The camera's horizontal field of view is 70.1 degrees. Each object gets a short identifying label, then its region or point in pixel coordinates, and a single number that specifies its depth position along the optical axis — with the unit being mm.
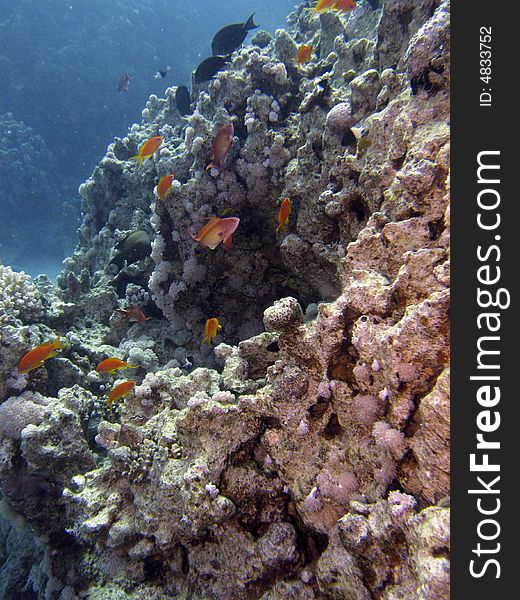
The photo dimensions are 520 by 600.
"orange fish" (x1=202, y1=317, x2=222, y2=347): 3514
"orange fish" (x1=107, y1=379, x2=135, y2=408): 3213
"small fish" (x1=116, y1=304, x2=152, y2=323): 4602
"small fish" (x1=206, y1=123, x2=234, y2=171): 3596
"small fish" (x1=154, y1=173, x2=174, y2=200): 3979
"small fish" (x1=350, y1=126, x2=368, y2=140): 3140
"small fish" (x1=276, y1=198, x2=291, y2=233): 3402
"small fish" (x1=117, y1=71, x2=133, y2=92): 9766
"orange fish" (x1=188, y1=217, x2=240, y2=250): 3045
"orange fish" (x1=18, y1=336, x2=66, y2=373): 3471
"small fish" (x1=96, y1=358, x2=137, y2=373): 3719
